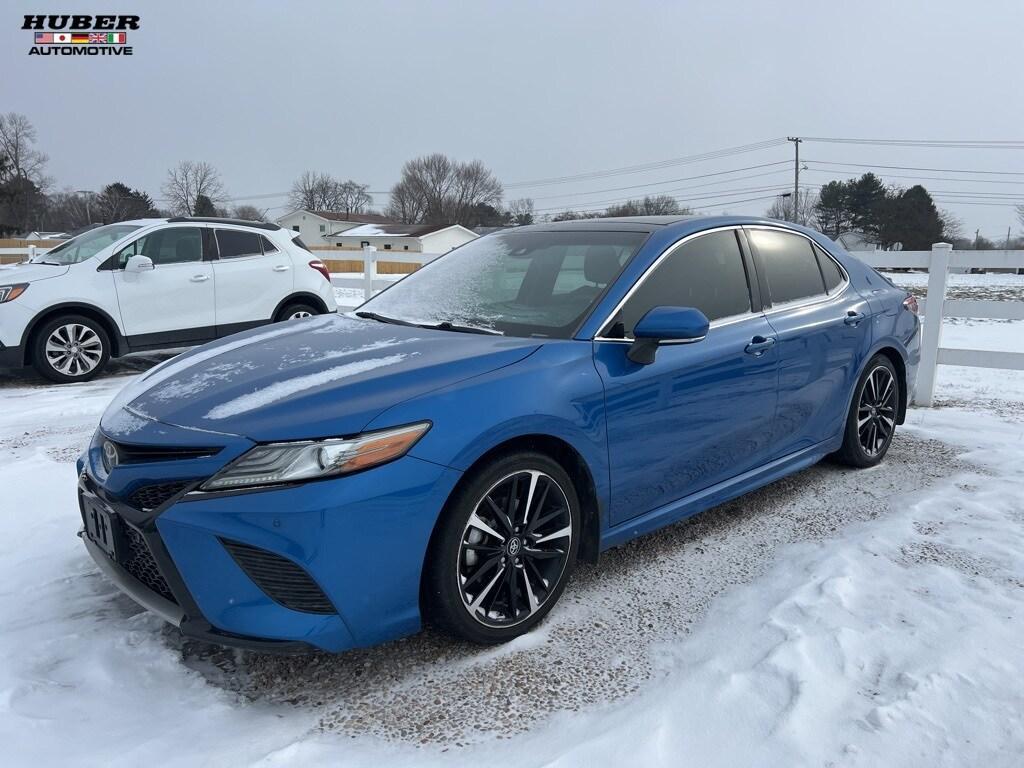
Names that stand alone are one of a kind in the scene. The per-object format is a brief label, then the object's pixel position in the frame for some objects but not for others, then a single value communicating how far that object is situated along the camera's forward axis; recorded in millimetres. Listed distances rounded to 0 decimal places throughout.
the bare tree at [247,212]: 87994
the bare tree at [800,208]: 69812
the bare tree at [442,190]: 89625
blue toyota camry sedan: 2328
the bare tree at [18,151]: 74675
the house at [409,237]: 68875
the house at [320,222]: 88188
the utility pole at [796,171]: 63438
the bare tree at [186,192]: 78938
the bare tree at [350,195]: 99562
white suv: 7594
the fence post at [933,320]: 6637
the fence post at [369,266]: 12367
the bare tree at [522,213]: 81825
